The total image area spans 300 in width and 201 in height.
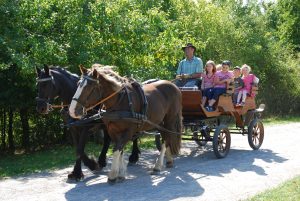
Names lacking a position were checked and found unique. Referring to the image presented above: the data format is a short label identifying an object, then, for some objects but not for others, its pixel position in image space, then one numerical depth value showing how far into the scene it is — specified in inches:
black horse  315.6
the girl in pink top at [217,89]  419.5
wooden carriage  405.1
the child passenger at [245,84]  463.8
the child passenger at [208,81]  424.5
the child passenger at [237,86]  464.4
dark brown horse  294.7
